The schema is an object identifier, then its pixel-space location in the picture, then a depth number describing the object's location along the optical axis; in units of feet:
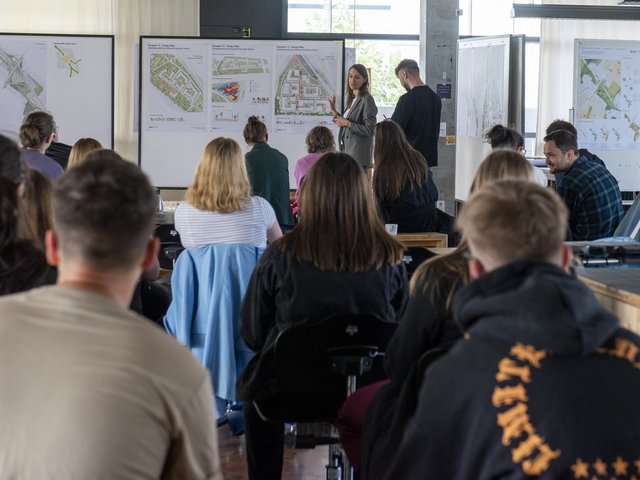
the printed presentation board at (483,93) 31.17
